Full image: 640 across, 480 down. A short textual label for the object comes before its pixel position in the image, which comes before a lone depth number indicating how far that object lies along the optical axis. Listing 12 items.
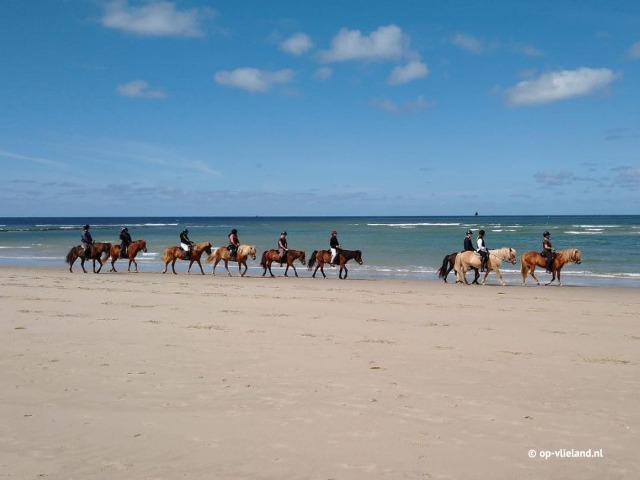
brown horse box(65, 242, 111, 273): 23.11
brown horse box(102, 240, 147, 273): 23.84
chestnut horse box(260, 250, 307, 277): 23.06
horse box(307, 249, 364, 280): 22.27
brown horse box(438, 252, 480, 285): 21.49
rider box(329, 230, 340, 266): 22.36
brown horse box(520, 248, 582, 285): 20.53
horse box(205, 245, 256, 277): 23.14
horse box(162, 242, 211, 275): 23.95
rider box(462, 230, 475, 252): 21.13
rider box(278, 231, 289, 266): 22.92
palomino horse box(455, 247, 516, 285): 20.72
